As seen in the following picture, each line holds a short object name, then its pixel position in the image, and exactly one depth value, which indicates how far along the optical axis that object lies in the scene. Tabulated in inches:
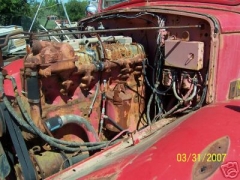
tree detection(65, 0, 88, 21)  1499.8
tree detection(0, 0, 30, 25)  713.0
